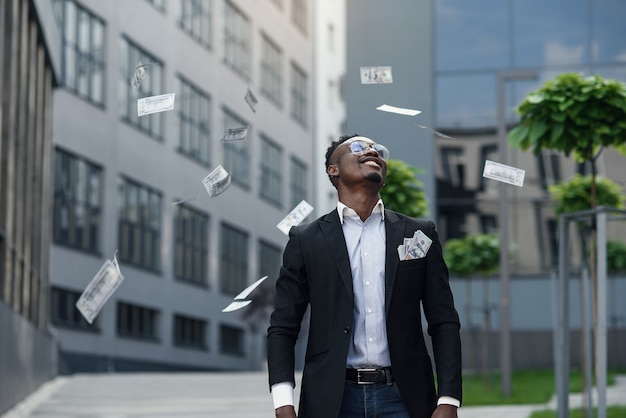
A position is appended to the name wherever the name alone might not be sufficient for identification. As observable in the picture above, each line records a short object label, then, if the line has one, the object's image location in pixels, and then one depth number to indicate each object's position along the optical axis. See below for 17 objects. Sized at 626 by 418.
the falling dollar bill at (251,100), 6.95
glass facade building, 32.03
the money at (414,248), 5.15
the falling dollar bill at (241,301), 5.96
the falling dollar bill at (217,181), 6.32
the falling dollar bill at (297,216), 6.32
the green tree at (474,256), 28.58
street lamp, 20.70
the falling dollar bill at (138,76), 6.92
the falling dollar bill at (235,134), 6.61
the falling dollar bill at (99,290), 6.46
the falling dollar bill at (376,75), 6.32
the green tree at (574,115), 12.68
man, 5.03
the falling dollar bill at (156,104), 6.44
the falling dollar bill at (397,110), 5.88
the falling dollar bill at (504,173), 6.24
